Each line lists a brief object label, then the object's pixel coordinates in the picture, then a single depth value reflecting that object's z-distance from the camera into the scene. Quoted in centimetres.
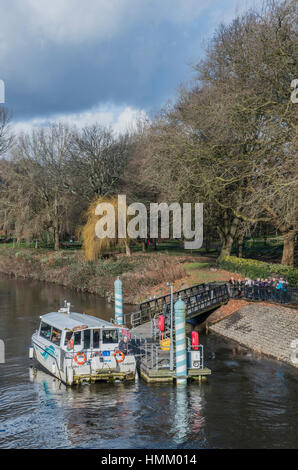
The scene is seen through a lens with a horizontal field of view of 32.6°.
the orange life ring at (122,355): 2489
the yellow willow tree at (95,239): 6209
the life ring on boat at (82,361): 2441
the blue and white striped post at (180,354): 2498
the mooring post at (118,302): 3488
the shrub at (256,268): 3691
